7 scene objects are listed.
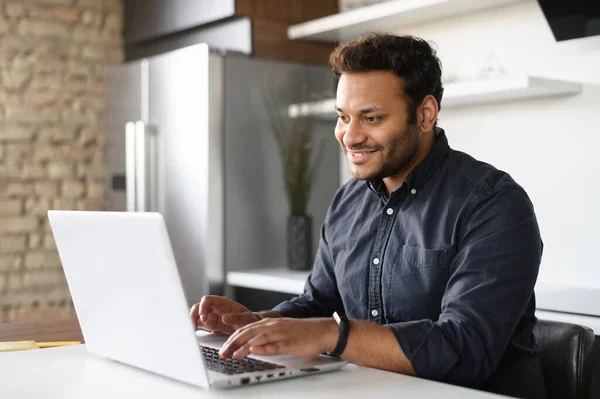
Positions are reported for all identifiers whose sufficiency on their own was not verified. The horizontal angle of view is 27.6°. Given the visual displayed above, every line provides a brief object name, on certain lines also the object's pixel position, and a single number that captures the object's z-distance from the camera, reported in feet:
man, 5.71
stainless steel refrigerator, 10.66
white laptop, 5.19
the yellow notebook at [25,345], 6.28
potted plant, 10.68
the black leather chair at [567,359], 5.94
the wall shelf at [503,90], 8.81
